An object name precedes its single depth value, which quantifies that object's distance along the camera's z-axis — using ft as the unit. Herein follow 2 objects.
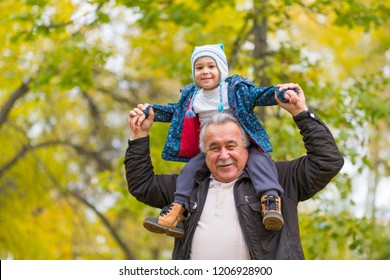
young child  20.97
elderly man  20.40
